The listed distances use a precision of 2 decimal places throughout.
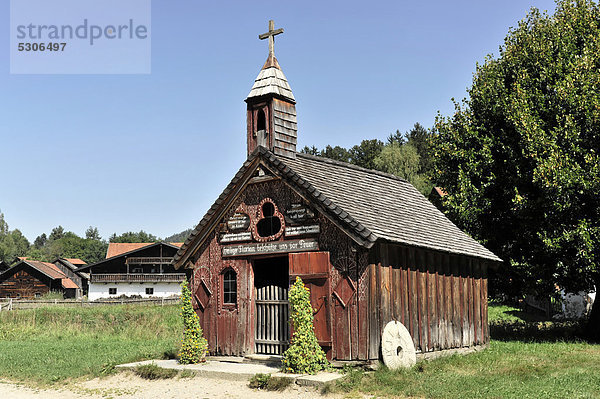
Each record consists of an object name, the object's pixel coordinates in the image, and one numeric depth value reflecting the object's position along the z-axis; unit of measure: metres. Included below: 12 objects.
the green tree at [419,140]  75.39
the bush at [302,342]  14.72
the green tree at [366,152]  69.00
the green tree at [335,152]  75.21
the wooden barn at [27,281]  71.19
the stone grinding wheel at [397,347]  15.12
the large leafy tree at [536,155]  21.64
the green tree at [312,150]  75.00
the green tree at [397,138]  89.12
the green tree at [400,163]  61.34
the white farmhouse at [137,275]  66.94
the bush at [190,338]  17.19
